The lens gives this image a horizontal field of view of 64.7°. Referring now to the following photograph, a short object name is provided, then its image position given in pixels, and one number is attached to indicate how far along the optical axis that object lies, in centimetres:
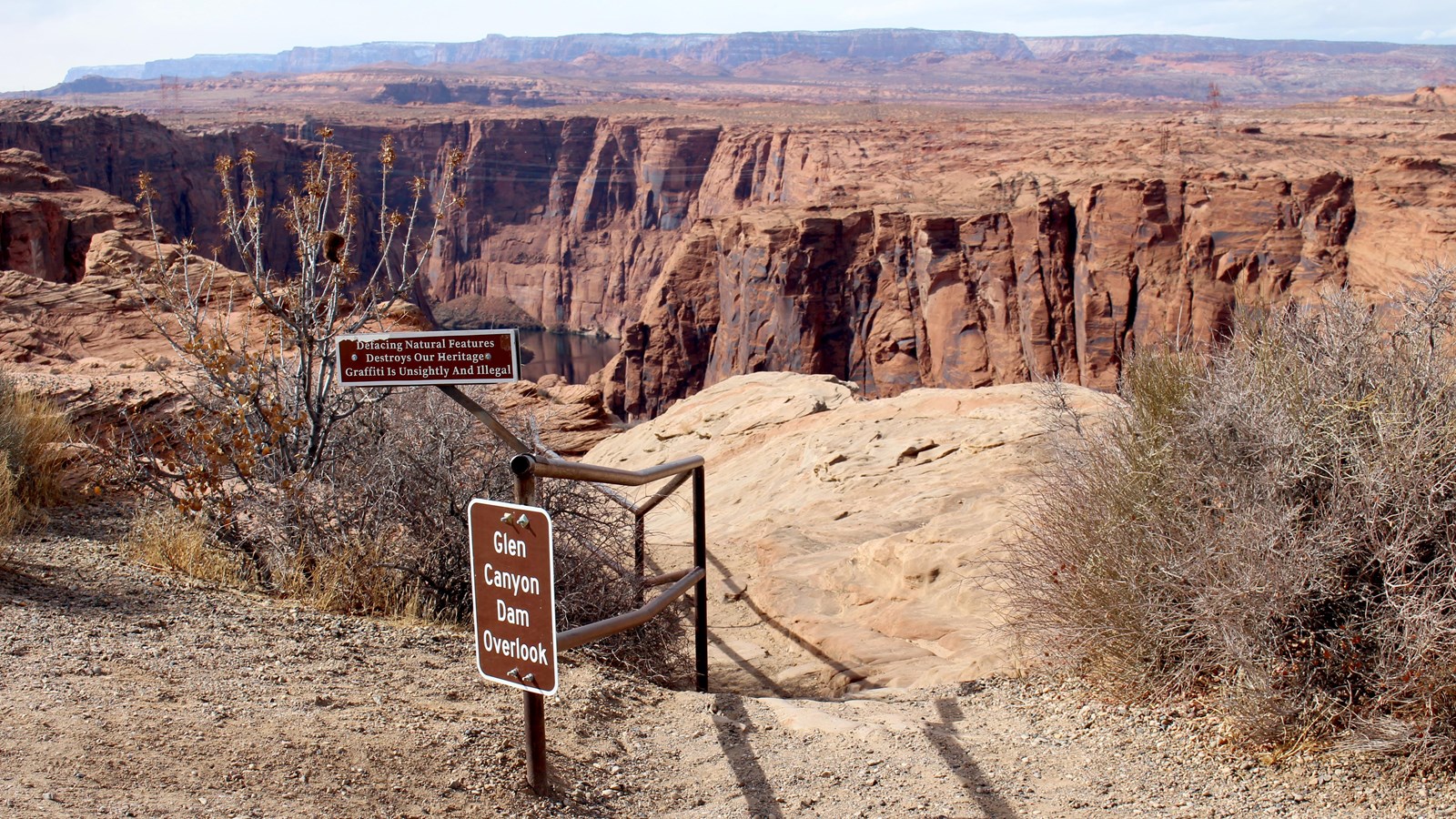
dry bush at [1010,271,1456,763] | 348
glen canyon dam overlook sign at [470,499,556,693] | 317
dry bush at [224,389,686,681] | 505
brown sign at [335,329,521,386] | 343
